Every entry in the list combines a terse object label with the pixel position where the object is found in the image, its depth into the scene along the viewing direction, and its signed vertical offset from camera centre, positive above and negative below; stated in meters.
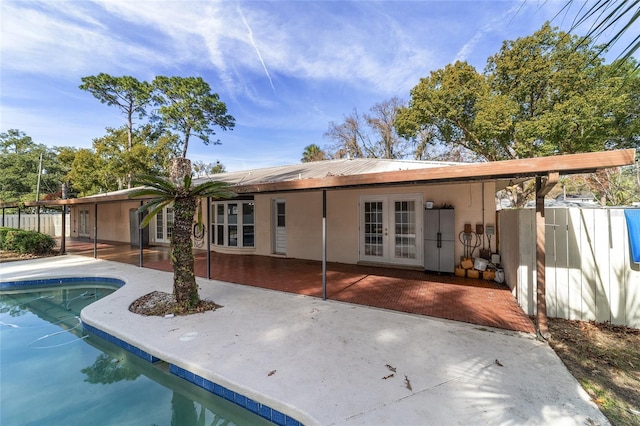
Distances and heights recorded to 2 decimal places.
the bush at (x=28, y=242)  13.04 -0.99
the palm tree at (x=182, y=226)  5.84 -0.15
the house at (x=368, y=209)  4.63 +0.25
